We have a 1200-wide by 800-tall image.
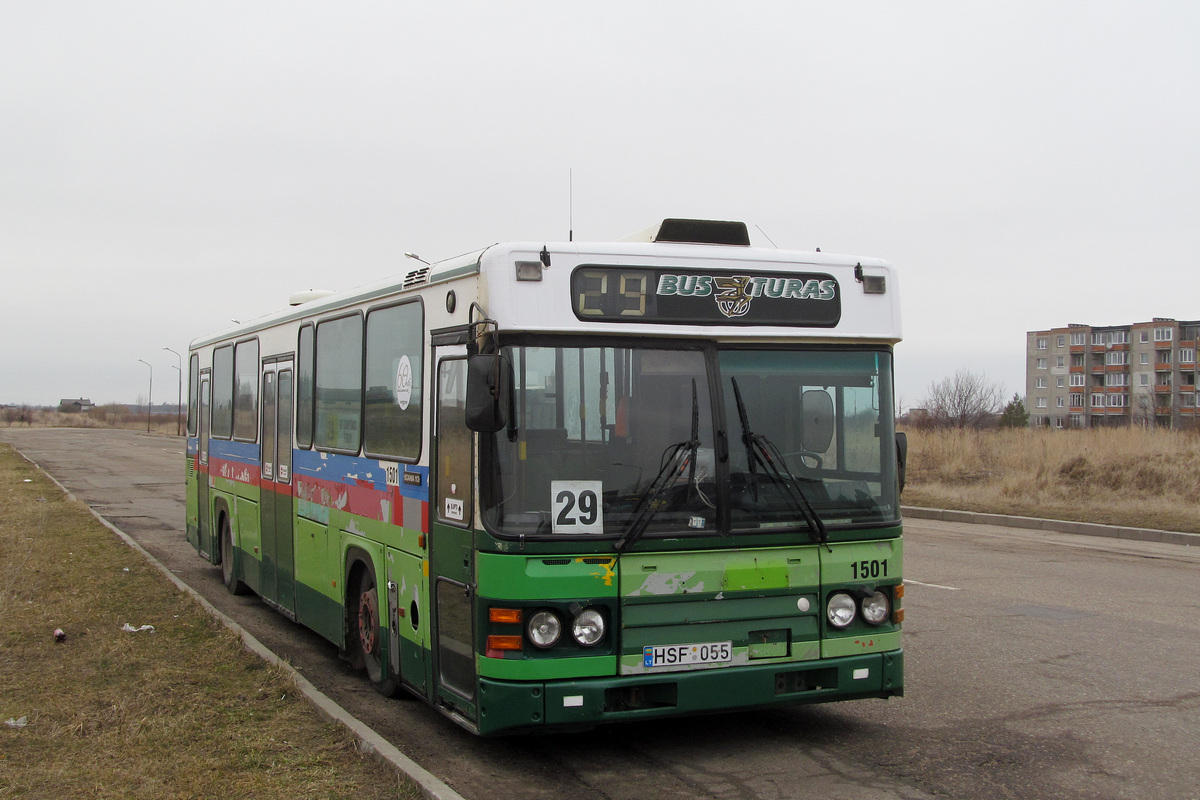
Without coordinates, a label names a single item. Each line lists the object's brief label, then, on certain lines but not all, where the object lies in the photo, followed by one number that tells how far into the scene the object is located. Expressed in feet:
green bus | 17.75
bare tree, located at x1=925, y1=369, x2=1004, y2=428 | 174.40
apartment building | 356.59
